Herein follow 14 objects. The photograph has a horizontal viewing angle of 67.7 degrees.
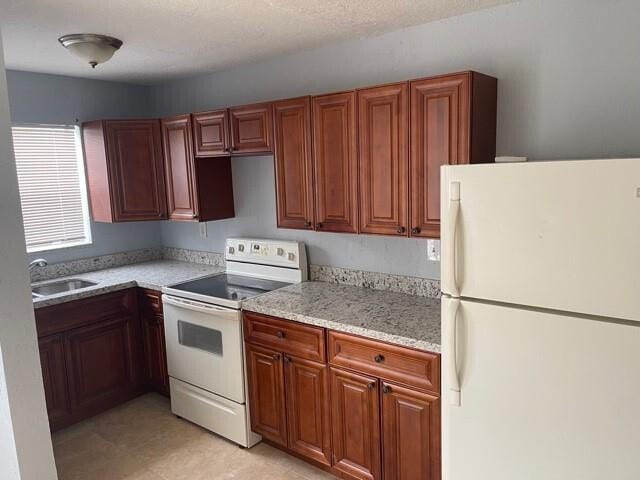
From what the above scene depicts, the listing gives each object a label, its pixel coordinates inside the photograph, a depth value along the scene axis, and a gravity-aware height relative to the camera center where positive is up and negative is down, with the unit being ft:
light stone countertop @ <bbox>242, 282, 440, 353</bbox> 7.13 -2.29
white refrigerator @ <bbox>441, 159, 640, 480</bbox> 4.84 -1.66
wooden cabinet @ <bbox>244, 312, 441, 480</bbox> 7.01 -3.66
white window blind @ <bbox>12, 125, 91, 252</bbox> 11.18 +0.04
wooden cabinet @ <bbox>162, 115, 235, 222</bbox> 11.16 +0.07
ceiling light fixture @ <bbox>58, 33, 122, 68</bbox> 8.16 +2.43
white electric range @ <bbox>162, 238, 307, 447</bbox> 9.21 -3.09
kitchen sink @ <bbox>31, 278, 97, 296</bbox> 11.21 -2.37
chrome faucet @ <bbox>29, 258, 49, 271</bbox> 10.83 -1.70
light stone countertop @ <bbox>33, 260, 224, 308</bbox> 10.09 -2.22
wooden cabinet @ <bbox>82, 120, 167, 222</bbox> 11.44 +0.37
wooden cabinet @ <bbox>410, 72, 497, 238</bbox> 7.09 +0.63
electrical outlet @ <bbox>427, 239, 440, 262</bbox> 8.48 -1.35
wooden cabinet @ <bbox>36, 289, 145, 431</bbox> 9.92 -3.72
